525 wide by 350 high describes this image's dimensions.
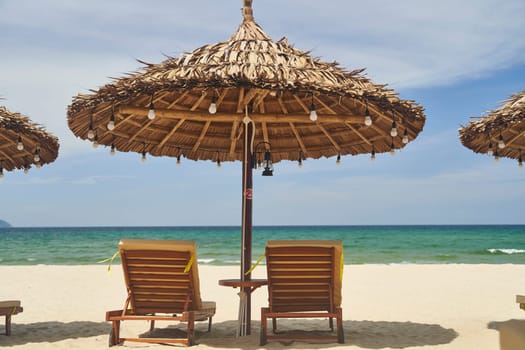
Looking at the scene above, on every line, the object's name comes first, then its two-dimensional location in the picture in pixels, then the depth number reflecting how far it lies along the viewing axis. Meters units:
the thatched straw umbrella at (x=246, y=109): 4.55
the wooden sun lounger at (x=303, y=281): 4.52
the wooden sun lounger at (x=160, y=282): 4.46
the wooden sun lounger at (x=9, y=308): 5.11
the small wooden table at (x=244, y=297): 4.73
